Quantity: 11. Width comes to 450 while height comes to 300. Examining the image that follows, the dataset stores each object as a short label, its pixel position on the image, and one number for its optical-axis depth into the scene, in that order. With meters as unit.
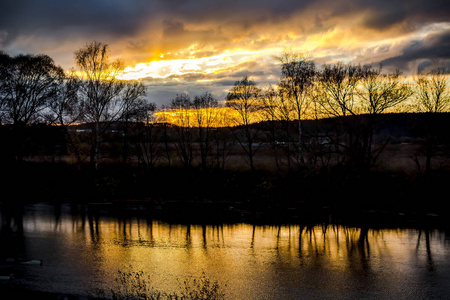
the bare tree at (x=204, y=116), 64.94
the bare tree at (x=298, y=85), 53.28
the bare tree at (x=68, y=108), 56.38
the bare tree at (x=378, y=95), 49.03
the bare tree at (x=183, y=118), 66.19
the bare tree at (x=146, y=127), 62.40
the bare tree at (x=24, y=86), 58.25
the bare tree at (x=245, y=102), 60.56
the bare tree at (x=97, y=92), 53.59
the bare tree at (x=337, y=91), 51.19
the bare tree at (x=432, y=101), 50.26
